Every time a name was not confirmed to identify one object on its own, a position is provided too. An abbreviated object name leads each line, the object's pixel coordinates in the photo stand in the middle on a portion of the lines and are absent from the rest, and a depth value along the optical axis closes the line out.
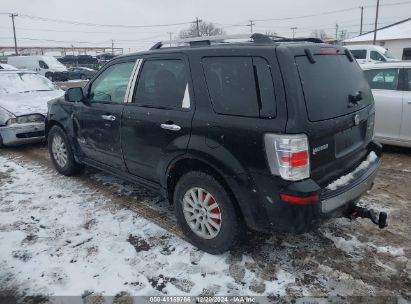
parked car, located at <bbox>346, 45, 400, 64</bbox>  15.05
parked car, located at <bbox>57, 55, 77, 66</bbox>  45.57
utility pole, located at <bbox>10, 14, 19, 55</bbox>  53.14
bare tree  77.31
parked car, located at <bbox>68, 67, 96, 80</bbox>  30.75
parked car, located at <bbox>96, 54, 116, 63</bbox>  45.39
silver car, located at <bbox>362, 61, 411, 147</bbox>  5.57
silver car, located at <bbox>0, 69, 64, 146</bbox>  6.70
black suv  2.54
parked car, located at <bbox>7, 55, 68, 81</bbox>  26.90
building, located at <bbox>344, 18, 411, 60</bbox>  29.83
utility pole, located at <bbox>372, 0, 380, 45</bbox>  31.76
